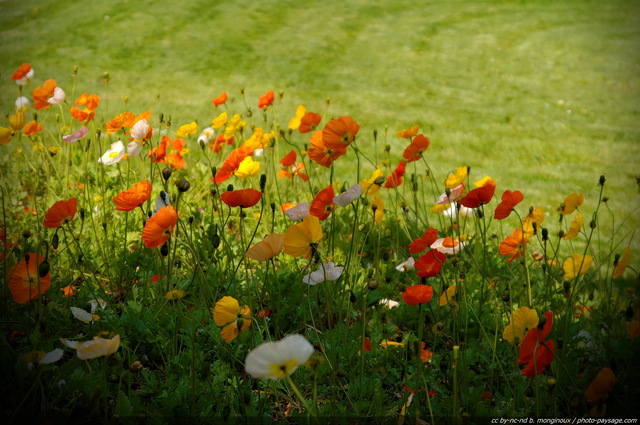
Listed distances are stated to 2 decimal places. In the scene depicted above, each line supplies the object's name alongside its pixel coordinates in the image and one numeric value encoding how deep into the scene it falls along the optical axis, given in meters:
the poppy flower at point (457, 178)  4.38
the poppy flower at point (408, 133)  4.48
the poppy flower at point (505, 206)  4.20
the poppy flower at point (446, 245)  4.31
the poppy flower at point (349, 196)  4.12
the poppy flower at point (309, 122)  4.54
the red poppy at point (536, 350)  3.90
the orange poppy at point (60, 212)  4.14
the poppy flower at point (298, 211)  4.23
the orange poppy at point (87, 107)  4.78
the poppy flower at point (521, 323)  3.97
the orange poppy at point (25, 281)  4.08
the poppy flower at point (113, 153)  4.80
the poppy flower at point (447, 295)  4.13
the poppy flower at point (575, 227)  4.34
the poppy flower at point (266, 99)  4.80
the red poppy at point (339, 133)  4.24
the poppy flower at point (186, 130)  4.81
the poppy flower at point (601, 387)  3.84
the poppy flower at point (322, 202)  4.19
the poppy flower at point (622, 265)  4.10
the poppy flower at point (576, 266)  4.22
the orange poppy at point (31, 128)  4.69
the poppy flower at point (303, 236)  4.05
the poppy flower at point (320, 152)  4.34
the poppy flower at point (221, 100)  4.90
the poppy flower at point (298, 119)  4.82
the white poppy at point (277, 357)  3.69
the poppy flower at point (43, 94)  4.78
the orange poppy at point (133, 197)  4.17
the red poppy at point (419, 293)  3.99
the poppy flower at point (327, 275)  4.13
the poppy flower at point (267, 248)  4.04
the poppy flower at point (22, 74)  4.95
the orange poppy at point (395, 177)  4.61
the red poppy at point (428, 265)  4.06
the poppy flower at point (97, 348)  3.78
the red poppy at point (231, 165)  4.45
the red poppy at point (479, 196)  4.11
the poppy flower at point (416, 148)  4.52
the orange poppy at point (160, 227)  4.05
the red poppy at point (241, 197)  4.11
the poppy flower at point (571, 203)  4.37
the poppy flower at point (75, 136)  4.64
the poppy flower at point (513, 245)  4.36
